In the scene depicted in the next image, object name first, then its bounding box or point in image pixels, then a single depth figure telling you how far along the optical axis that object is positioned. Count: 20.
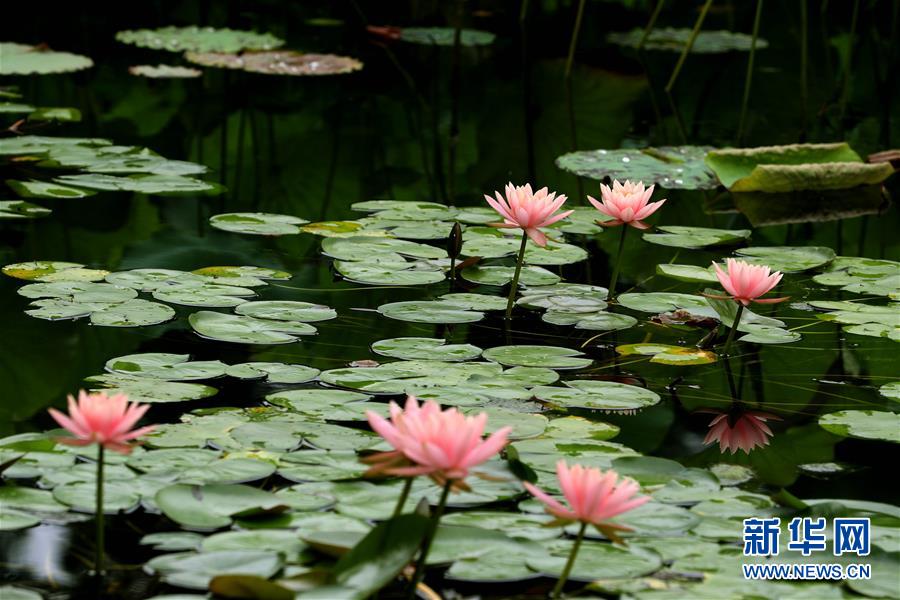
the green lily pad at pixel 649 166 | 8.63
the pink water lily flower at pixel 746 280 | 4.80
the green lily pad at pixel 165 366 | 4.54
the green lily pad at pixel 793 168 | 8.70
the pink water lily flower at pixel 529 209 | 5.17
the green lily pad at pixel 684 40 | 17.28
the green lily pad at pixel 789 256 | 6.68
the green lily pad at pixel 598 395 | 4.45
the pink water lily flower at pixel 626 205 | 5.48
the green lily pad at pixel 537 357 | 4.86
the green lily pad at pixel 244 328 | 5.00
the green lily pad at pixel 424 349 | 4.88
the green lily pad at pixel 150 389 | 4.25
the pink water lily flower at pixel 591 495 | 2.78
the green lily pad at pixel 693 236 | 7.11
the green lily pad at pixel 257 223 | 6.83
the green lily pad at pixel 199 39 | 14.27
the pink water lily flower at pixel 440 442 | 2.70
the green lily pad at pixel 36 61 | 11.82
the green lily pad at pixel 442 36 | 16.39
